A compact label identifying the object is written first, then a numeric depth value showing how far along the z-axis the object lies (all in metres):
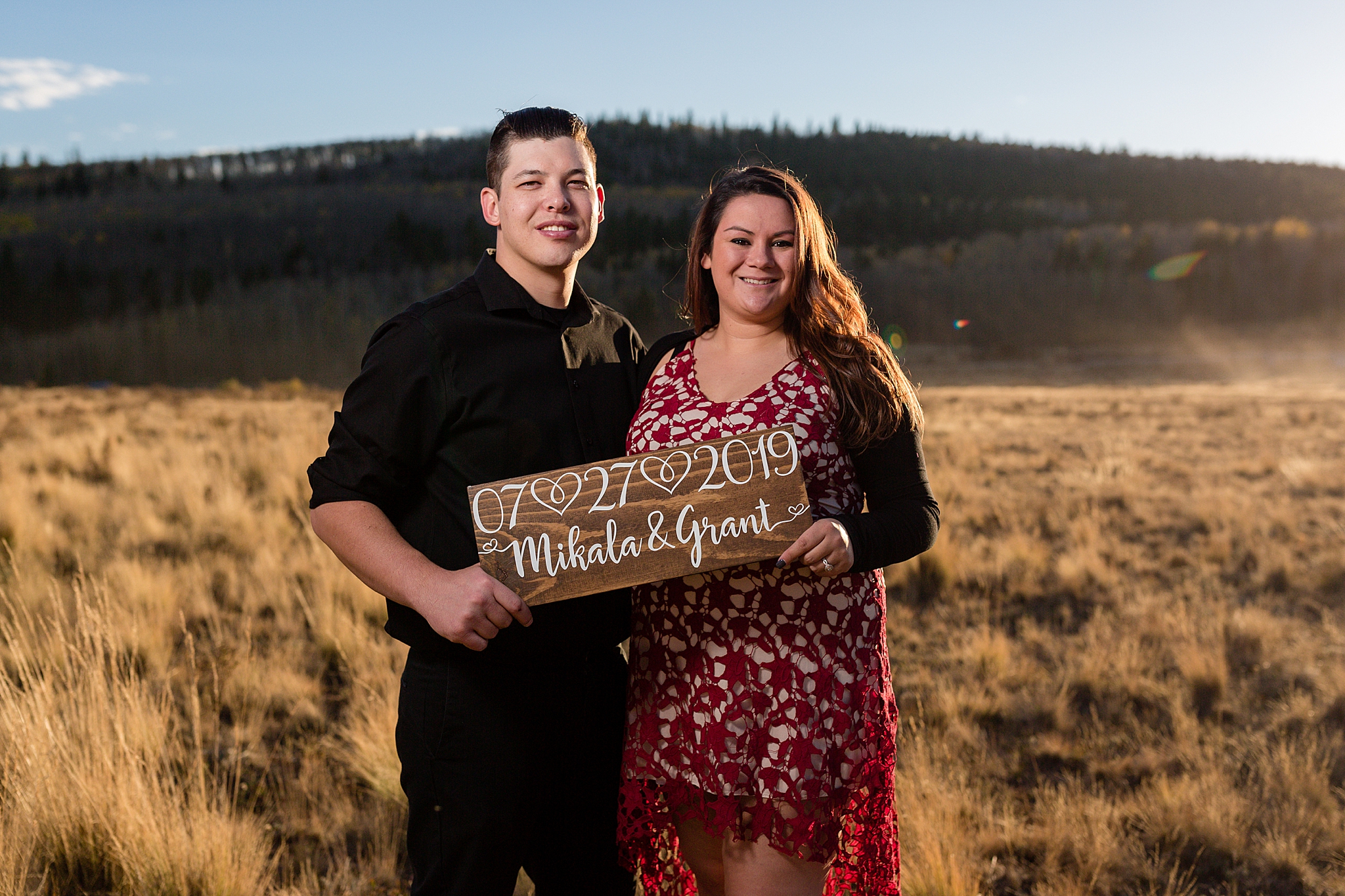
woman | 1.76
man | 1.84
